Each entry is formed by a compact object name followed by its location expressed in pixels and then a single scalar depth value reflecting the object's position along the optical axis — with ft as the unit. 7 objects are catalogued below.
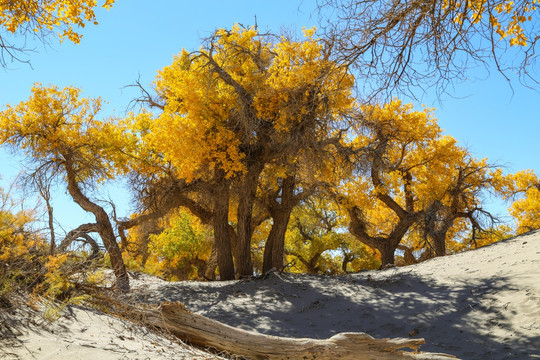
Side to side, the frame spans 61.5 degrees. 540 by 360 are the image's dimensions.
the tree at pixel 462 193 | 60.85
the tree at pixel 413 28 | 18.92
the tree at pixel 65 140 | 45.09
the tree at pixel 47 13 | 22.44
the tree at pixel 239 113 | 38.04
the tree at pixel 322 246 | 73.15
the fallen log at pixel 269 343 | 18.11
